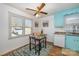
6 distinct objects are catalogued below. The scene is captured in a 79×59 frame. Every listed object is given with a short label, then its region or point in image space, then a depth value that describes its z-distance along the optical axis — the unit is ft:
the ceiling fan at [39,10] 5.52
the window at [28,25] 6.81
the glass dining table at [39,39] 7.20
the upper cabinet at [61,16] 6.10
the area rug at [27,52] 6.11
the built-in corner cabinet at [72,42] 6.11
